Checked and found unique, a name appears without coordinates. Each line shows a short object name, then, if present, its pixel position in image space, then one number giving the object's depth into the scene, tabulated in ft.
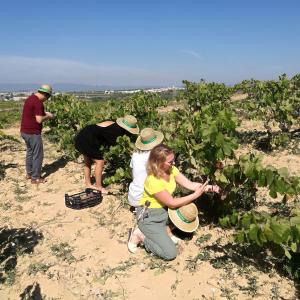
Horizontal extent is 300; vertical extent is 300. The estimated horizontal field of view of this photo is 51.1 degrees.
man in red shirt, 16.33
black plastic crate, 14.11
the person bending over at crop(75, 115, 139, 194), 14.27
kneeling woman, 10.32
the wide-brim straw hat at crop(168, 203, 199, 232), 10.76
